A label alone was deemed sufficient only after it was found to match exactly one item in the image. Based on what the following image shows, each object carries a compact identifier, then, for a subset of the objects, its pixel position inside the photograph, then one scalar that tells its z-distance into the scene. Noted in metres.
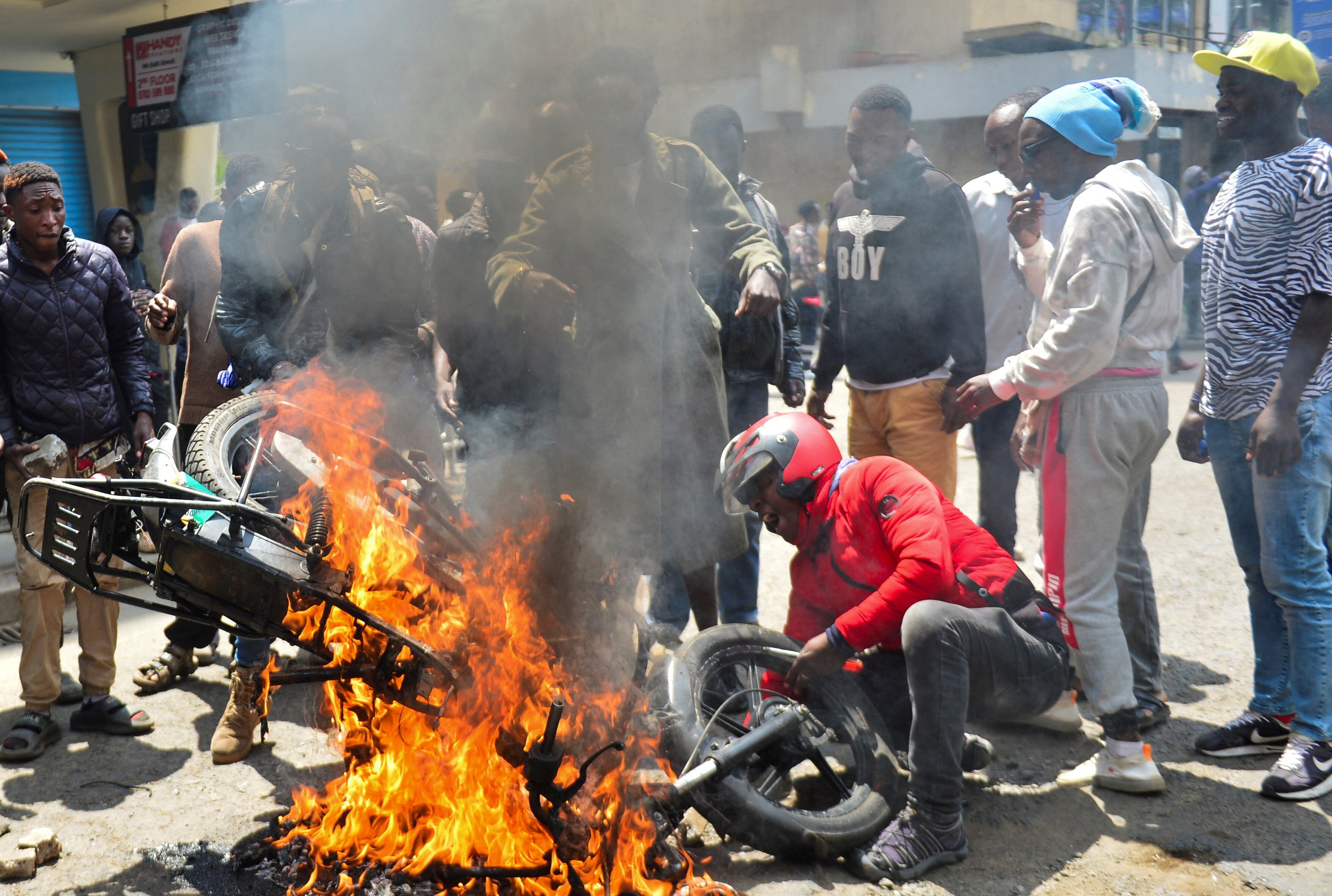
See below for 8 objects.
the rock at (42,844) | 3.11
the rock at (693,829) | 3.11
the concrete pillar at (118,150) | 9.48
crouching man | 3.02
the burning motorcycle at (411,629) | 2.61
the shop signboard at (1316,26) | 6.37
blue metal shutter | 11.05
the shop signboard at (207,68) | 6.30
